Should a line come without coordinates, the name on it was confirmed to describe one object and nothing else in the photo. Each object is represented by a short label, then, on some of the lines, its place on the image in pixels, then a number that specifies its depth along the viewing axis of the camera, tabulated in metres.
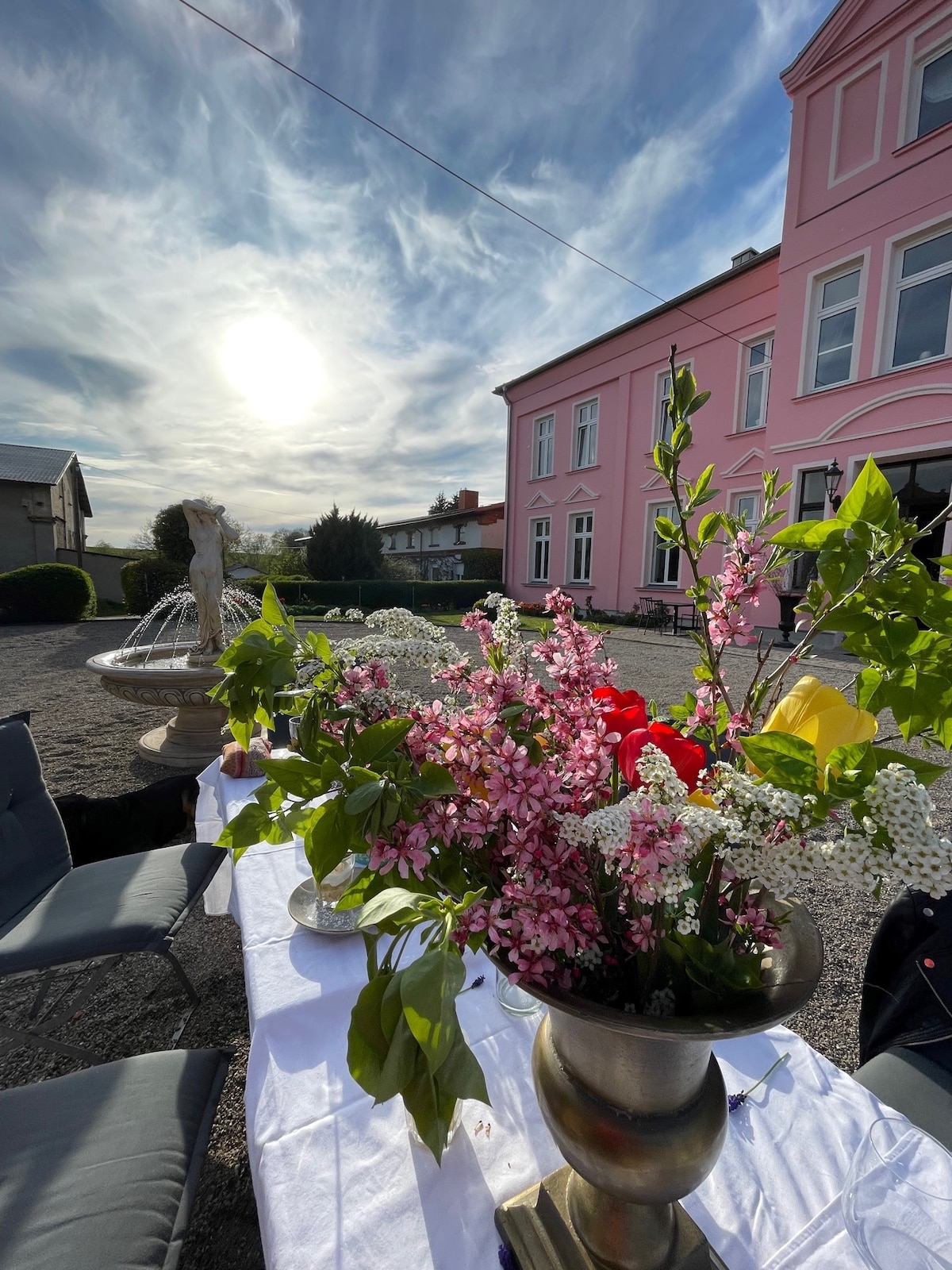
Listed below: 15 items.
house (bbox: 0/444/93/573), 18.39
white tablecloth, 0.73
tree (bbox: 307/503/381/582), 20.72
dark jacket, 1.26
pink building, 8.03
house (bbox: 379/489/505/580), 24.47
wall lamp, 8.69
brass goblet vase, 0.62
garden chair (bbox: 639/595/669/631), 12.80
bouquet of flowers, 0.43
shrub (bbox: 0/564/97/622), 13.02
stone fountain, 3.74
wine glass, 0.64
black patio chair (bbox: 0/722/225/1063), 1.68
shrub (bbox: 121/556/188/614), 14.95
